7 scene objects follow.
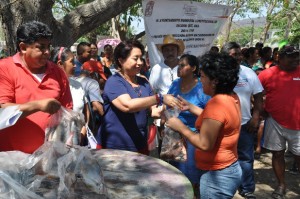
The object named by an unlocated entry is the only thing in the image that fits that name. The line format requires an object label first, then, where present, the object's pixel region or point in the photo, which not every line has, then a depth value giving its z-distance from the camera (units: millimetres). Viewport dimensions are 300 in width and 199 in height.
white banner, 5109
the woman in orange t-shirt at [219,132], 2119
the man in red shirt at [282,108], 3757
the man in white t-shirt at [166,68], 4258
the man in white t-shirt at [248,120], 3635
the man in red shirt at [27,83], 2082
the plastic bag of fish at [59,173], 1605
